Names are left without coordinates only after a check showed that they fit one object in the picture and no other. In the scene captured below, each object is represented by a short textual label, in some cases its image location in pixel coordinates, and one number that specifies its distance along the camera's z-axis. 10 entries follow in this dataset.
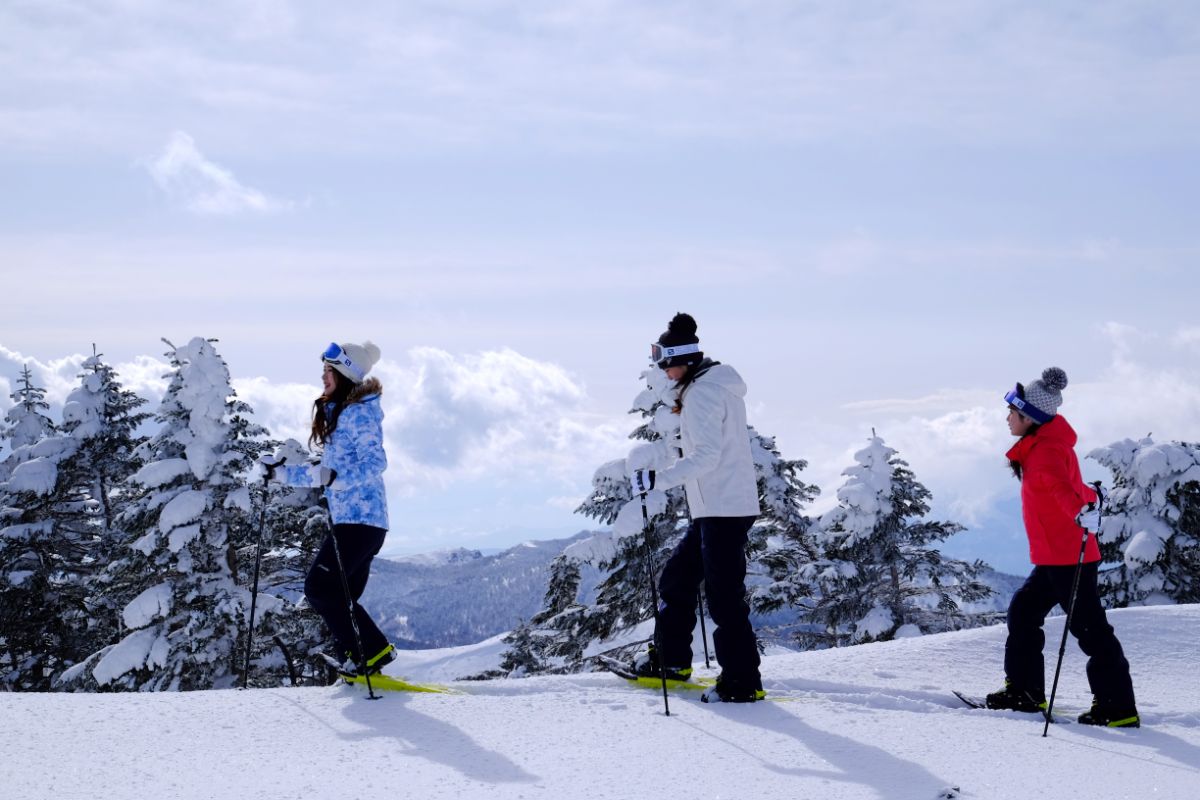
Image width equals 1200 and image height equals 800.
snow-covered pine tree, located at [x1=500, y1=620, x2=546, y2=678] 23.00
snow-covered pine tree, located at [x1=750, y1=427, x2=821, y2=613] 20.58
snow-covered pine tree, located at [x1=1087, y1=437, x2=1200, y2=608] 21.22
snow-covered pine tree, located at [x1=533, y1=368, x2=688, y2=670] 18.36
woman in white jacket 6.42
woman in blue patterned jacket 6.89
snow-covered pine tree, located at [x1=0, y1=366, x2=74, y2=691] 23.81
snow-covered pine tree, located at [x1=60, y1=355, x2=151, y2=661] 26.08
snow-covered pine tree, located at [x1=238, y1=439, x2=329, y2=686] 19.97
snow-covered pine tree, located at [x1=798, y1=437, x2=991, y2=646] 22.53
